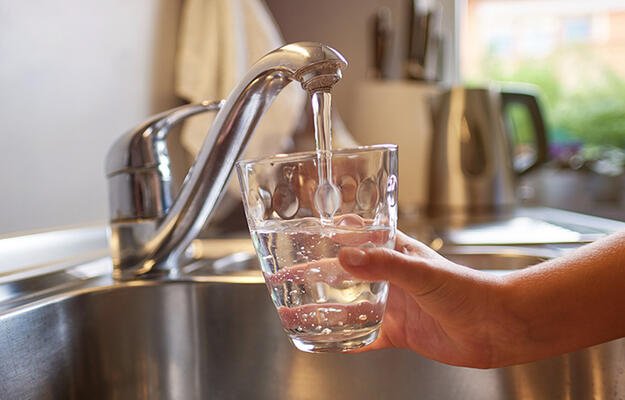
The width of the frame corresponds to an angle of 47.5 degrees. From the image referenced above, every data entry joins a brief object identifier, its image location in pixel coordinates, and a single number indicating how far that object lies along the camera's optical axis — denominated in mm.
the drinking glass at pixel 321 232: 378
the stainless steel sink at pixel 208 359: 504
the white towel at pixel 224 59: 997
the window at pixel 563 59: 2102
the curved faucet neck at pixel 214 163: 427
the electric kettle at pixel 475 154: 1381
